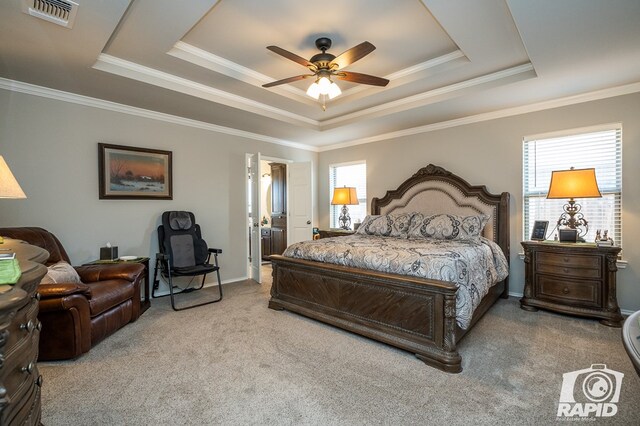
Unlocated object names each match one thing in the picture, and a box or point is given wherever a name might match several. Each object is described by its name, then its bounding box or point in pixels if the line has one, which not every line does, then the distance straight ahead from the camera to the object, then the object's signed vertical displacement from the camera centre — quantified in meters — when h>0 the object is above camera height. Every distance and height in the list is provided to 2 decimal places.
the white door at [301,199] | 5.55 +0.15
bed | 2.35 -0.82
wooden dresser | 0.86 -0.45
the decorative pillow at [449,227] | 3.77 -0.26
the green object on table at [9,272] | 0.90 -0.18
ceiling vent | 2.02 +1.34
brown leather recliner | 2.35 -0.79
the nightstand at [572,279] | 3.09 -0.79
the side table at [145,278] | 3.56 -0.83
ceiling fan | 2.57 +1.20
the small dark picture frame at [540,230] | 3.64 -0.30
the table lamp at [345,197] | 5.31 +0.18
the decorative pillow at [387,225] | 4.27 -0.26
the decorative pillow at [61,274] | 2.49 -0.55
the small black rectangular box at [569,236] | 3.39 -0.34
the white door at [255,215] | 4.86 -0.12
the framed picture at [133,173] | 3.74 +0.46
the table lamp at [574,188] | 3.18 +0.17
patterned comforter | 2.46 -0.48
